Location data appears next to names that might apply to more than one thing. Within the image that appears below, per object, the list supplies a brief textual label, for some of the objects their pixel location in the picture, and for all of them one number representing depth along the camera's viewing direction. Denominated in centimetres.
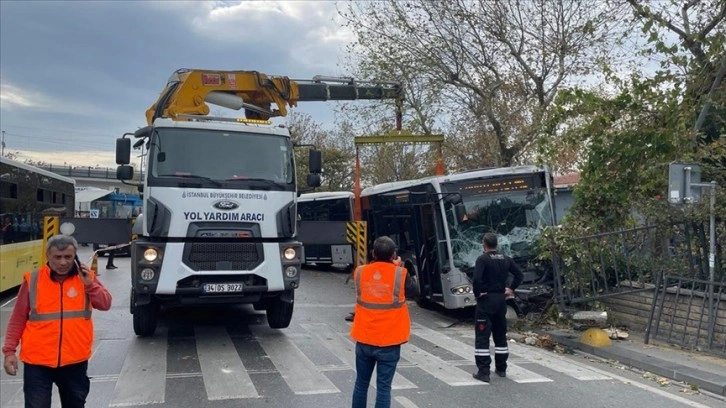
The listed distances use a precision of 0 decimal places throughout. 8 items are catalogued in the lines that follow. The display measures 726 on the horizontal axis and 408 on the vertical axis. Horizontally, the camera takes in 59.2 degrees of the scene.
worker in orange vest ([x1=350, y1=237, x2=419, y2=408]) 539
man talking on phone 457
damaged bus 1222
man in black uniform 768
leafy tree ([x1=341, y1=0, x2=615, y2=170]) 1681
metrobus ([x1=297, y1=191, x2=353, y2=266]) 2259
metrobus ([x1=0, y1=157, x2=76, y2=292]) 1368
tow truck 886
